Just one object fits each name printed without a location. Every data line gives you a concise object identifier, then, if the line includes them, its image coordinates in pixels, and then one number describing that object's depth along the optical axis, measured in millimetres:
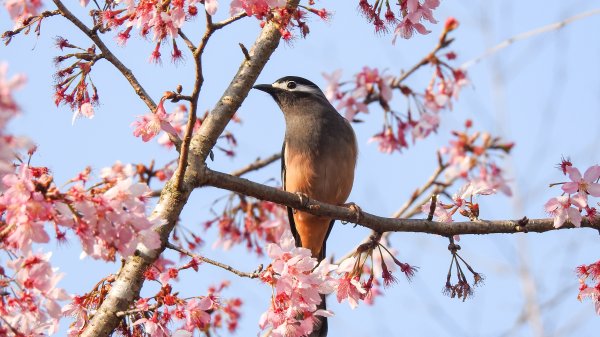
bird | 11609
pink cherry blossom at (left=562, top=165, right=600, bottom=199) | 7504
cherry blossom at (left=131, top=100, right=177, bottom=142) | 7238
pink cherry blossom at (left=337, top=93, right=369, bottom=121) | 13238
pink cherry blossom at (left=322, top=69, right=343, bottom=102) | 13348
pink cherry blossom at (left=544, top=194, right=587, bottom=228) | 7664
